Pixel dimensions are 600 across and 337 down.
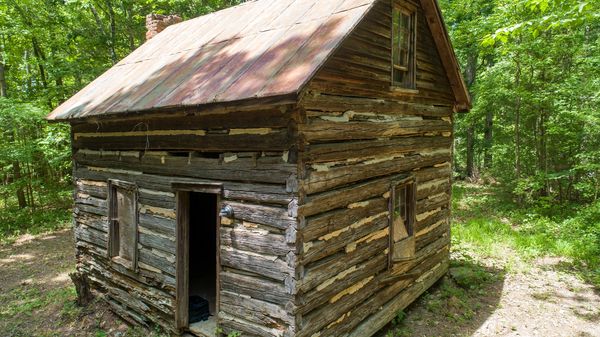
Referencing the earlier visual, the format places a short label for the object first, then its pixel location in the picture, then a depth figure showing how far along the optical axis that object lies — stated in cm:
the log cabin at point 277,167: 479
